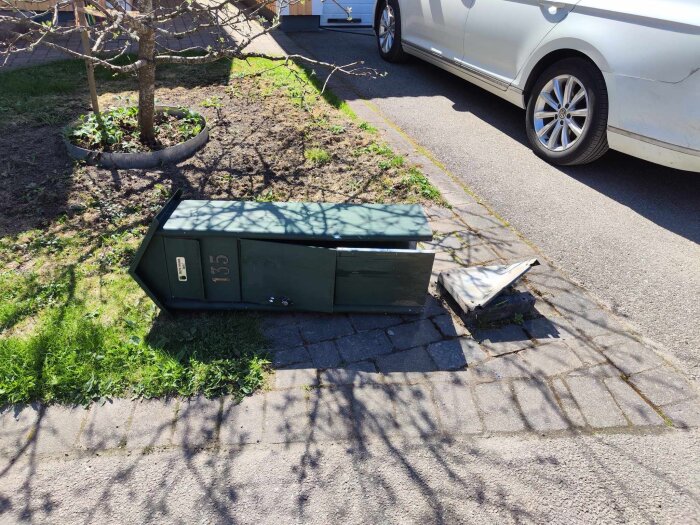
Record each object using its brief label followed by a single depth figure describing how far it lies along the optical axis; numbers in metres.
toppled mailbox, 3.02
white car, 4.08
